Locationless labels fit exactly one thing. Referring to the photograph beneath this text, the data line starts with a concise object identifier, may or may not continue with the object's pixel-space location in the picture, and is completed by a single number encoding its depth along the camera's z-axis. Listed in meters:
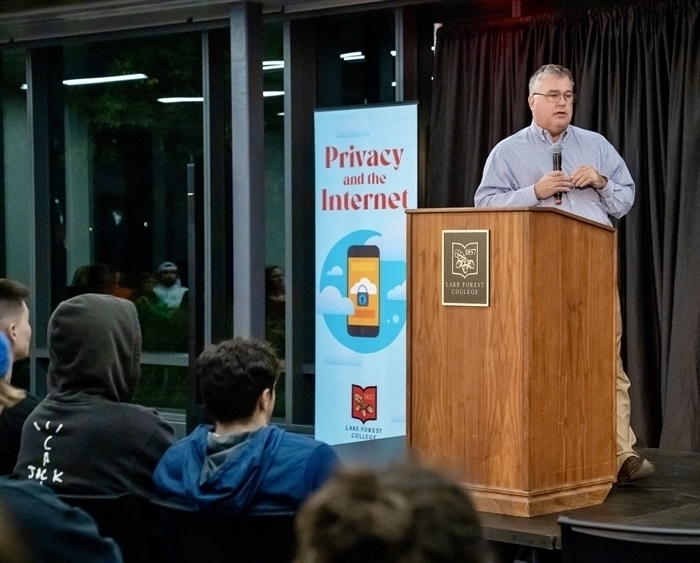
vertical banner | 10.29
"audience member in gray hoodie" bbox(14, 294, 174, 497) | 4.45
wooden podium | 5.33
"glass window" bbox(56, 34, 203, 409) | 12.55
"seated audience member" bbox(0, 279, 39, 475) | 5.23
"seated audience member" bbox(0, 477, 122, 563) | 2.93
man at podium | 6.35
